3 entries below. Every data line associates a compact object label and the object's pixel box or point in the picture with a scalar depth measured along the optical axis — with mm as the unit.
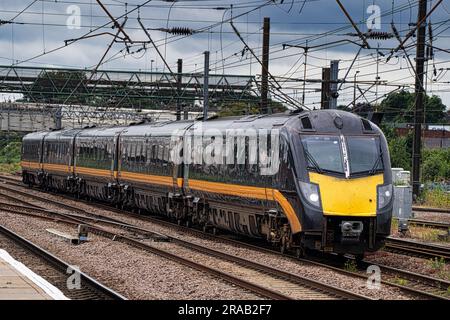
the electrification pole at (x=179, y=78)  50381
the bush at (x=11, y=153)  105250
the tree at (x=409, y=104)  91125
